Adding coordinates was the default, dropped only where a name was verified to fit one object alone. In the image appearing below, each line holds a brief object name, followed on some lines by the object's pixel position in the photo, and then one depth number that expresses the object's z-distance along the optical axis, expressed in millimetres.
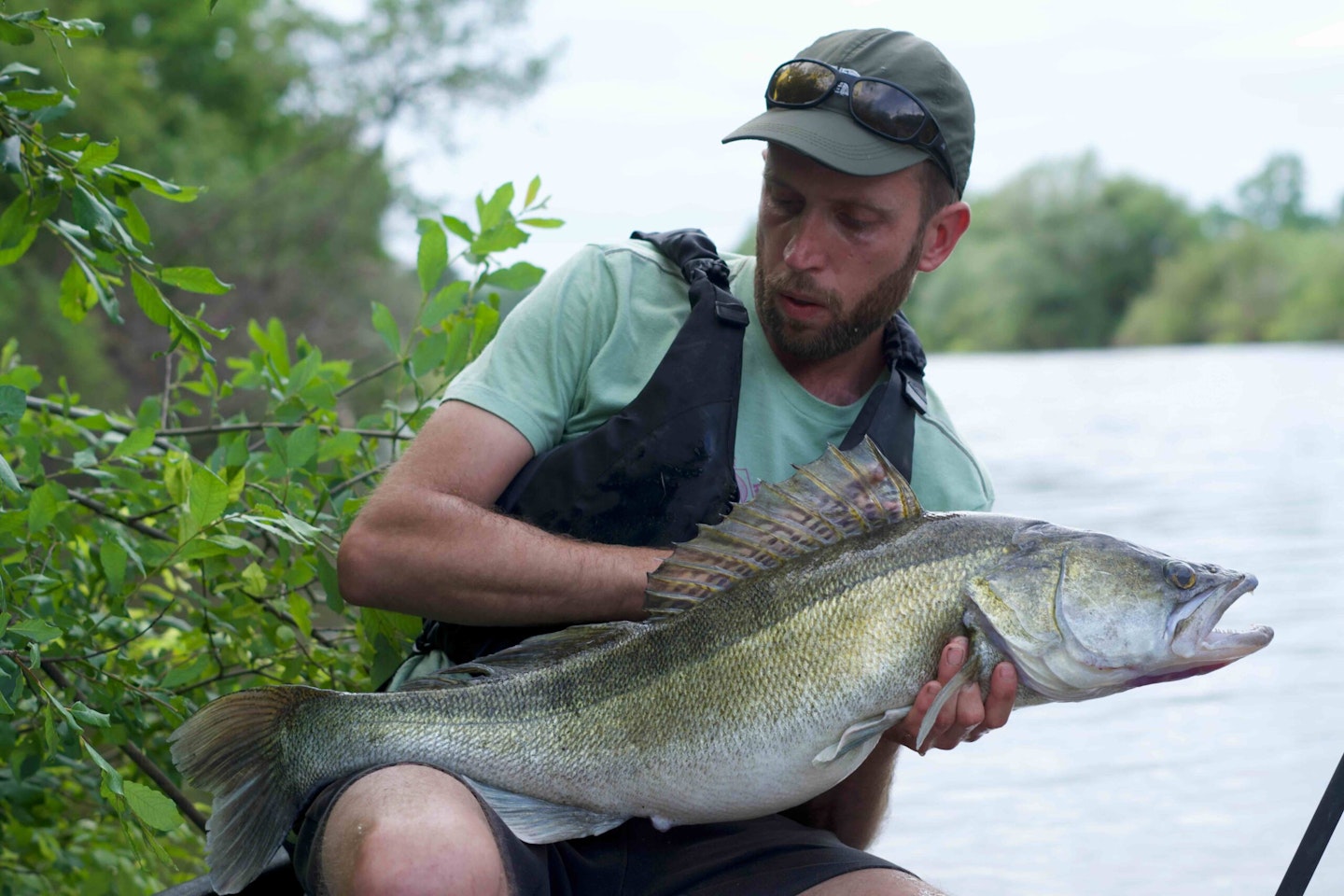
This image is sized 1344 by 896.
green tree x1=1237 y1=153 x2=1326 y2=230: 96125
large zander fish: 2406
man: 2537
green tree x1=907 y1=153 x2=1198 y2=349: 76375
